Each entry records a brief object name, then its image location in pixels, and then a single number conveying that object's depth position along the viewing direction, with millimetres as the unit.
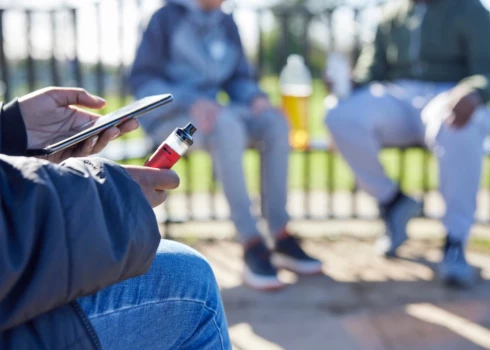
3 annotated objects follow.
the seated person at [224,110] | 3387
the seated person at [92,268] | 1059
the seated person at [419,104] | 3373
